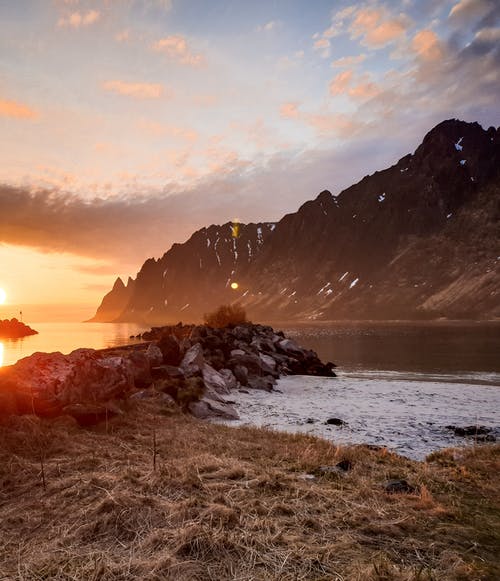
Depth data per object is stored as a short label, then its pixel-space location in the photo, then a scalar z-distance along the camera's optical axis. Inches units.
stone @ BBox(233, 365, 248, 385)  1001.3
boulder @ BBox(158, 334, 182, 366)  885.2
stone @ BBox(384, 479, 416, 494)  300.6
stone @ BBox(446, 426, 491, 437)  605.7
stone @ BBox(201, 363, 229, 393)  848.9
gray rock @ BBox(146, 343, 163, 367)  816.9
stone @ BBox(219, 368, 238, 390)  940.6
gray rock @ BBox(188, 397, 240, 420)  647.8
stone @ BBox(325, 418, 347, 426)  636.8
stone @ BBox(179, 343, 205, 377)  835.4
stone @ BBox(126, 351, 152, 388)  728.3
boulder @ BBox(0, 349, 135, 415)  489.4
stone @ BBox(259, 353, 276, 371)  1200.2
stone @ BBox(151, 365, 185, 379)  775.7
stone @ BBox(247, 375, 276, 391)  983.0
